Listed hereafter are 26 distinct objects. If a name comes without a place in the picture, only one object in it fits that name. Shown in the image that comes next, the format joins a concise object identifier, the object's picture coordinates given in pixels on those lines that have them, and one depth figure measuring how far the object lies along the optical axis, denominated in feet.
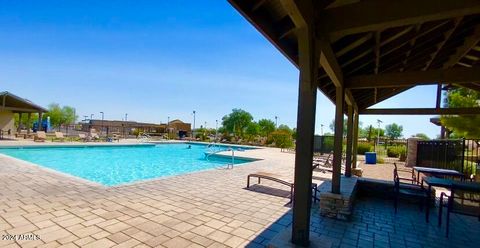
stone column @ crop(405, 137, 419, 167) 39.04
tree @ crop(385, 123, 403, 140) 253.44
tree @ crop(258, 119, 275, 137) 117.08
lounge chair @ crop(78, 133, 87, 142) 66.03
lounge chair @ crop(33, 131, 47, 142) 55.16
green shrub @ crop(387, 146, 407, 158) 56.05
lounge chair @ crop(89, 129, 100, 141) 67.39
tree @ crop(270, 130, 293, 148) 71.77
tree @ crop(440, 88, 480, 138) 28.68
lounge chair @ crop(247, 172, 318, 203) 18.04
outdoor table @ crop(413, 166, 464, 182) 19.81
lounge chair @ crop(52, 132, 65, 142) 61.36
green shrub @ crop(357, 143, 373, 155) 59.76
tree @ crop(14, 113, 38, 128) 116.96
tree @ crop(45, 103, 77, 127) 143.54
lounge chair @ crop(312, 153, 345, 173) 29.97
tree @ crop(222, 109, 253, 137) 110.52
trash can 43.68
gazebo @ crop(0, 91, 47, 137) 59.10
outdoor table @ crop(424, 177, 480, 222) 13.27
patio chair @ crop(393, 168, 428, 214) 17.06
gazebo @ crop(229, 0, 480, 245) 7.77
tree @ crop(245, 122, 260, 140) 109.68
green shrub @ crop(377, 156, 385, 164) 45.44
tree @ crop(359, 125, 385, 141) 147.42
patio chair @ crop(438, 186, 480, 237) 12.30
